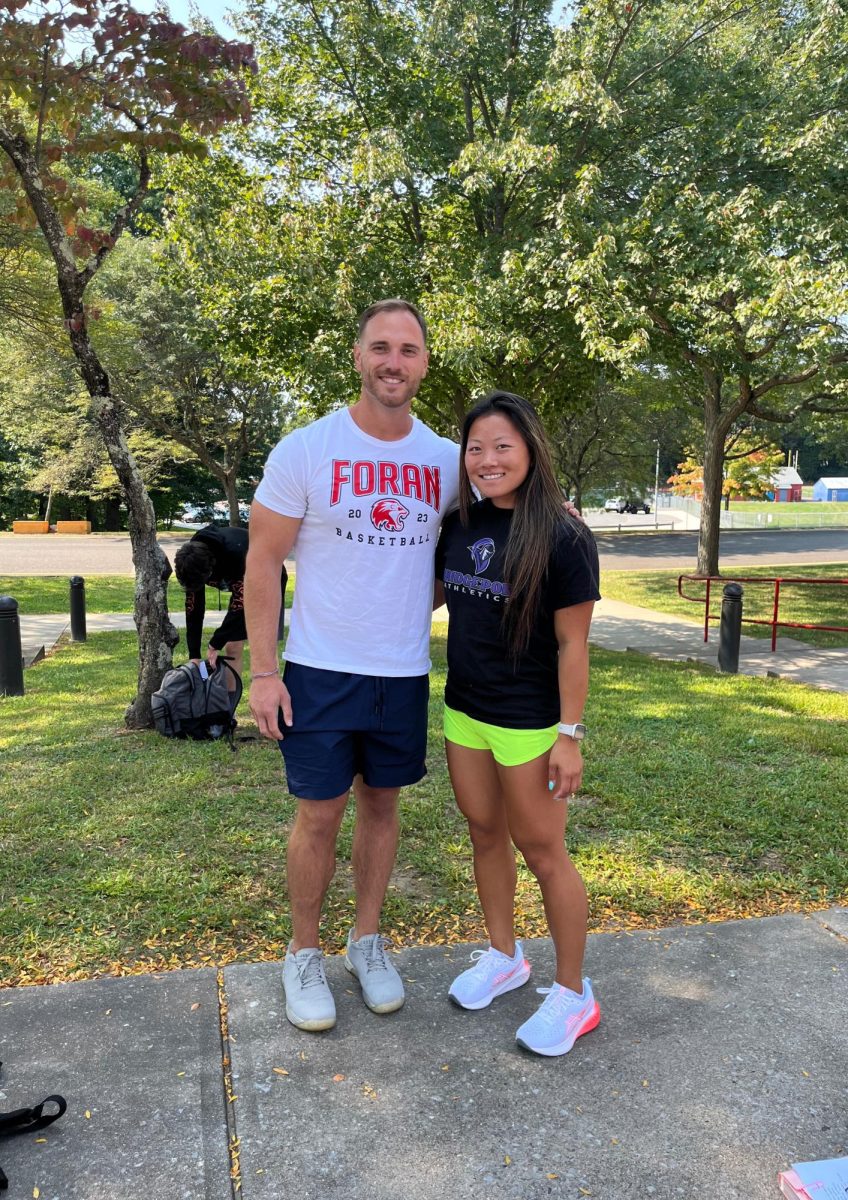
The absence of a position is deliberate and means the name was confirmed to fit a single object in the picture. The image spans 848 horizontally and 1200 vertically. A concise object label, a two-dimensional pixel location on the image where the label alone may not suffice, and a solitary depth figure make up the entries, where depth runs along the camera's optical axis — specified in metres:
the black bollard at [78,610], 10.76
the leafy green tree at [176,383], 24.20
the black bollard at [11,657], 7.38
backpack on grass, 5.66
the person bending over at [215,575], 5.34
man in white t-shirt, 2.53
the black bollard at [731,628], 8.68
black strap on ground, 2.06
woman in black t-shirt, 2.37
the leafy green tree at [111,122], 5.45
